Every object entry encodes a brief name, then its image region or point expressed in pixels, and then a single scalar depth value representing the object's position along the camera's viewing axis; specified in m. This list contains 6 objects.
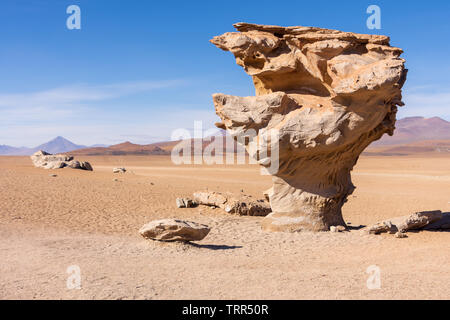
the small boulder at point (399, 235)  10.87
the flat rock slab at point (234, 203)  15.22
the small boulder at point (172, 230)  9.27
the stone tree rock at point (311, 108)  10.70
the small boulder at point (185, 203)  16.31
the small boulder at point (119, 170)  29.20
